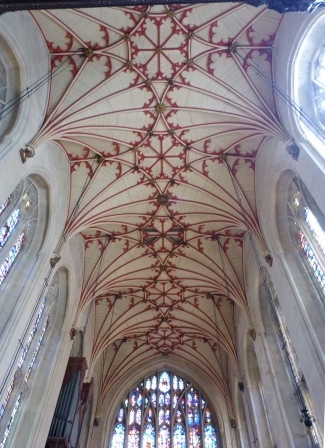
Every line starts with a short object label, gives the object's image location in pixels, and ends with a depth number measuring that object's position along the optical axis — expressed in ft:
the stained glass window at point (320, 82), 32.77
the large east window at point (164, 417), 59.93
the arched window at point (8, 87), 34.81
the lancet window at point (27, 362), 35.14
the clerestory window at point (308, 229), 33.24
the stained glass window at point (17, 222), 35.68
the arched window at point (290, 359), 33.98
